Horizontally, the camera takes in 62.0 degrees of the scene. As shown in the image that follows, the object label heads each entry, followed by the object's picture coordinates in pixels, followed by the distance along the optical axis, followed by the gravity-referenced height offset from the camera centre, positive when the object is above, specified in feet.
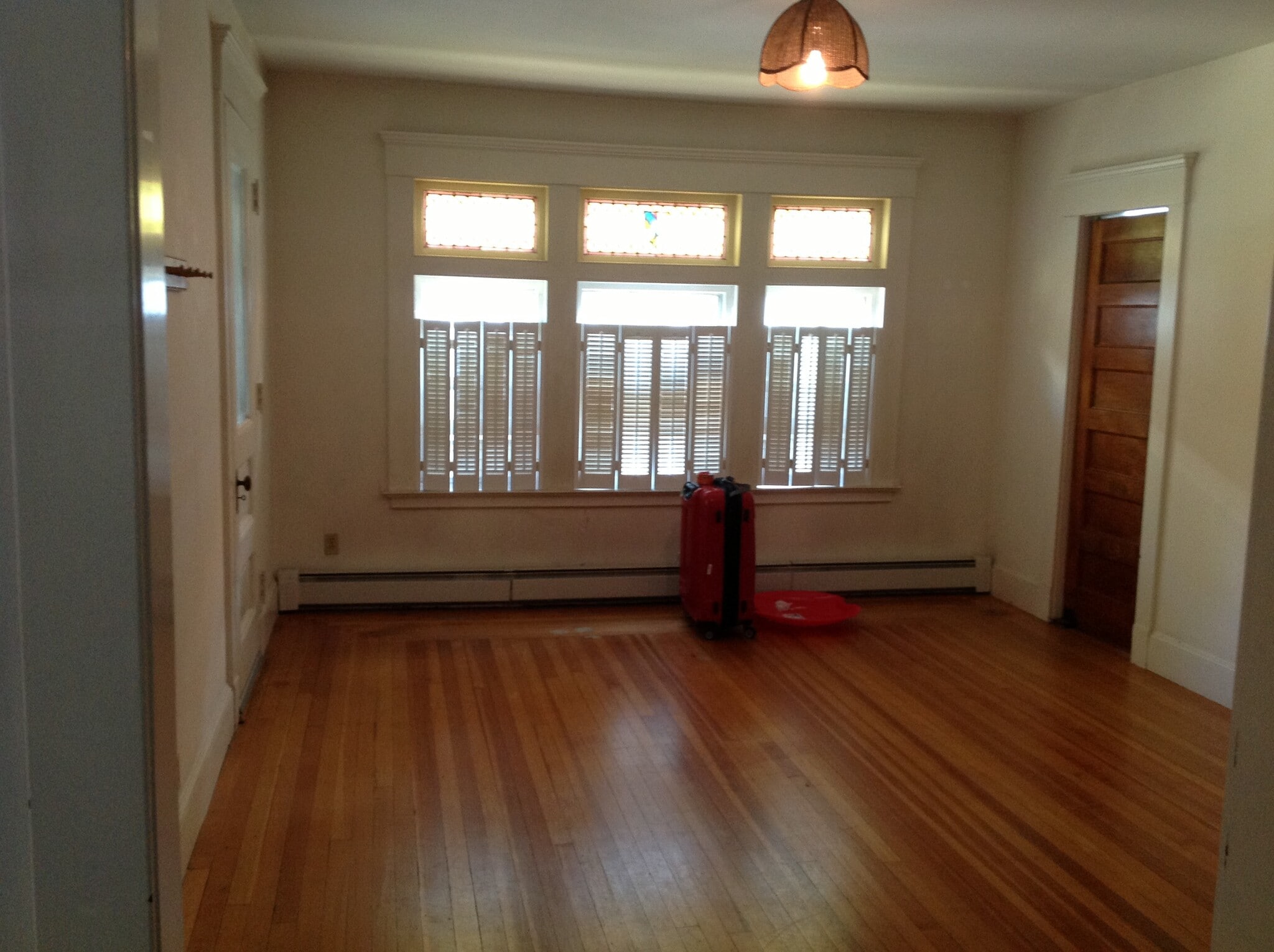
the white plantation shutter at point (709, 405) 18.90 -0.59
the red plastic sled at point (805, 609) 17.80 -4.02
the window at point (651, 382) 18.56 -0.21
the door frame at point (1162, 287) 15.30 +1.42
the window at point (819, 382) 19.21 -0.13
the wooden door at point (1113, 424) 16.34 -0.64
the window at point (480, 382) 17.89 -0.29
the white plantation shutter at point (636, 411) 18.61 -0.73
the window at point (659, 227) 18.42 +2.51
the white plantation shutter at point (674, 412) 18.78 -0.73
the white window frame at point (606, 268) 17.52 +1.76
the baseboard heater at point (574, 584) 17.92 -3.82
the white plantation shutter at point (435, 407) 17.80 -0.73
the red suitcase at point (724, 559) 17.13 -3.01
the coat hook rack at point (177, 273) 8.61 +0.68
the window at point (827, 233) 19.12 +2.59
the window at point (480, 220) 17.78 +2.44
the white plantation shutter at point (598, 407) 18.45 -0.68
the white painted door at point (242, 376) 12.55 -0.25
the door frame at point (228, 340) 11.82 +0.18
